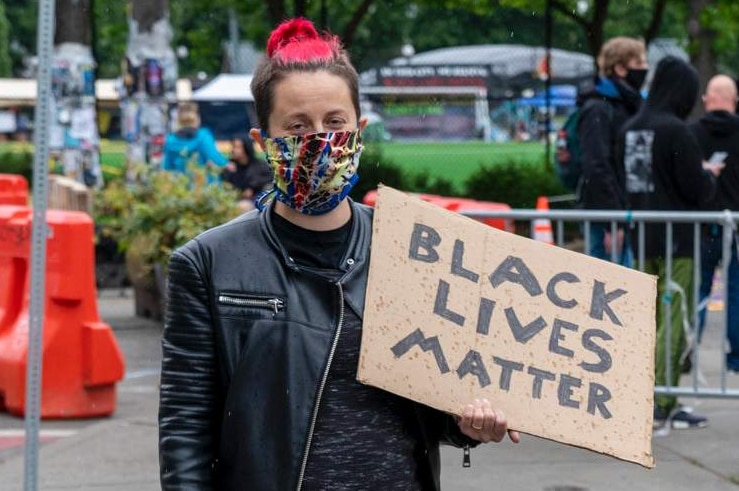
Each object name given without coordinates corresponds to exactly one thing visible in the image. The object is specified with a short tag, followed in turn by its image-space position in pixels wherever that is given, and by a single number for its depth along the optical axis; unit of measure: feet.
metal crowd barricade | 24.13
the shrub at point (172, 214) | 34.73
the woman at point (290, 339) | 9.10
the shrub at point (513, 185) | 57.16
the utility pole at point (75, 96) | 56.18
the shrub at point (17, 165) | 83.20
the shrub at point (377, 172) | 58.23
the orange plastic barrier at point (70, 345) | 27.96
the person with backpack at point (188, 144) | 43.37
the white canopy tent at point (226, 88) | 158.51
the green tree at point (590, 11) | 60.44
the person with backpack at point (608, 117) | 28.53
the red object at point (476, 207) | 28.60
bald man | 28.76
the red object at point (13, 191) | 42.37
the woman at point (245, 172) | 45.09
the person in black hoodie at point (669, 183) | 25.40
